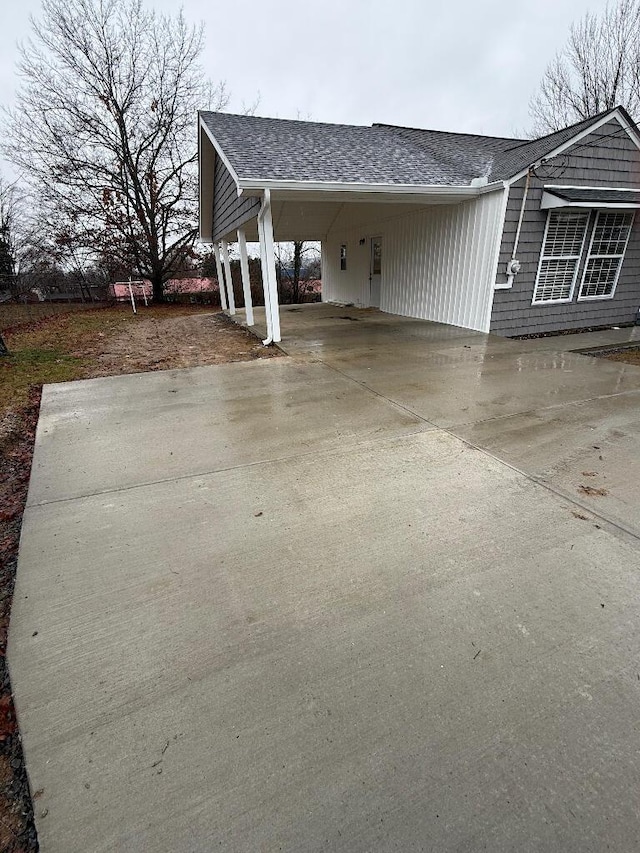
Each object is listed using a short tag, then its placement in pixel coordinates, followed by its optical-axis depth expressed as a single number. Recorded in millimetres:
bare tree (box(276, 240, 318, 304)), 20625
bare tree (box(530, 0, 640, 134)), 12594
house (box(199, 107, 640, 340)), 6742
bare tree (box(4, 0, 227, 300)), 15016
